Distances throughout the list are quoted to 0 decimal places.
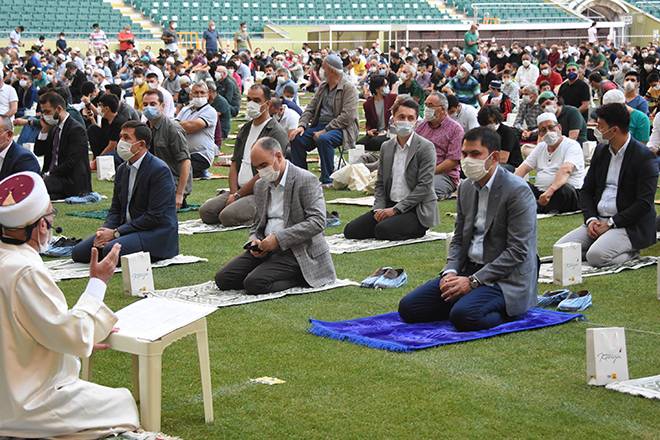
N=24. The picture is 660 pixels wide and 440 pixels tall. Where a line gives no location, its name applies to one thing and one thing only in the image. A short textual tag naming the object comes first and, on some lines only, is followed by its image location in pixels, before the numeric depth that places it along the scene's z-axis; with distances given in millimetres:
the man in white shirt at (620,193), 8859
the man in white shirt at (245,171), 11477
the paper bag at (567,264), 8320
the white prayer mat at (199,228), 11305
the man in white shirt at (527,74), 27766
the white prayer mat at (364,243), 10130
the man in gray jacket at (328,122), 14039
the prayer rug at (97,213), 12336
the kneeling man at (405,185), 10375
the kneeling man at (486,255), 7031
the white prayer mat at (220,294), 8109
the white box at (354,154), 14905
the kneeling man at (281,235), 8234
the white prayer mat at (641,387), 5684
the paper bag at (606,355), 5848
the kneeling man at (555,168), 11445
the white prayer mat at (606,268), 8734
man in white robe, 4551
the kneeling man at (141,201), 9328
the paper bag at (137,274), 8406
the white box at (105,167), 15355
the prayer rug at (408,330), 6801
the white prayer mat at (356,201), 12734
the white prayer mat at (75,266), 9180
